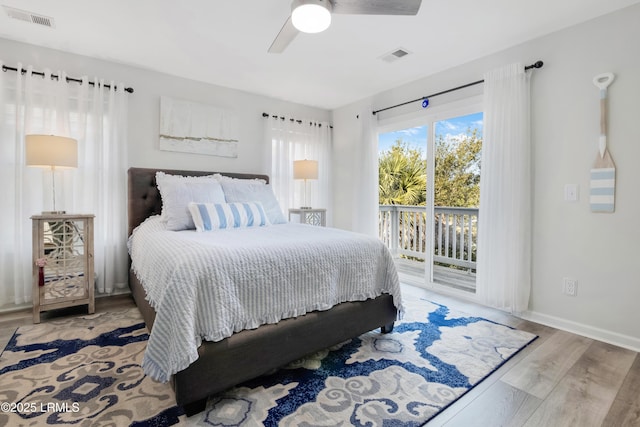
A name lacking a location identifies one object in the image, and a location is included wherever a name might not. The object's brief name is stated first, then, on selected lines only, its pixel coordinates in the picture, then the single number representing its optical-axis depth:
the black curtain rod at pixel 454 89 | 2.53
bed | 1.38
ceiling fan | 1.72
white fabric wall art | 3.41
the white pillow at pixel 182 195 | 2.58
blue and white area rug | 1.40
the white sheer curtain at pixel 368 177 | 4.02
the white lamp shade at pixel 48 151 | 2.36
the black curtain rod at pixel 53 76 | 2.63
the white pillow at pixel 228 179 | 3.33
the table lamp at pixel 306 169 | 4.03
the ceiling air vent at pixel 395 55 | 2.87
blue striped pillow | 2.50
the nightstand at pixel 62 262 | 2.39
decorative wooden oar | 2.20
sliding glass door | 3.37
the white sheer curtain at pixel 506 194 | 2.60
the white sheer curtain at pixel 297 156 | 4.20
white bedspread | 1.35
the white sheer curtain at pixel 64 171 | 2.65
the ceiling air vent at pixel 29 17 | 2.27
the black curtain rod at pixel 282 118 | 4.09
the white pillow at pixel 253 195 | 3.10
